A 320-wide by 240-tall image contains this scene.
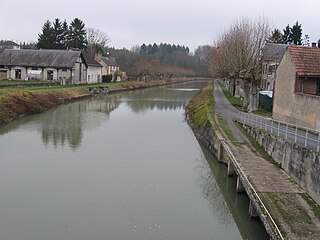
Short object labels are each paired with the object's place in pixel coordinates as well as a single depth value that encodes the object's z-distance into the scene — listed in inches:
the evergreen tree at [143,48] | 6921.8
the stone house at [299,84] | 698.8
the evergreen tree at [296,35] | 2284.7
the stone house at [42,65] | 2112.5
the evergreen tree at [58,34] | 2886.3
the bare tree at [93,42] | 3264.8
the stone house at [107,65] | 2876.5
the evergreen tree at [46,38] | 2822.3
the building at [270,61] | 1380.5
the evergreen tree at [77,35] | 3056.1
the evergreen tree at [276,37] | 1550.7
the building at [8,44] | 3850.9
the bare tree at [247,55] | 1131.9
